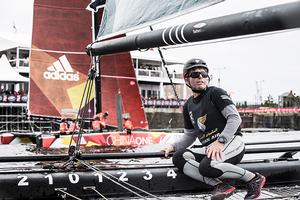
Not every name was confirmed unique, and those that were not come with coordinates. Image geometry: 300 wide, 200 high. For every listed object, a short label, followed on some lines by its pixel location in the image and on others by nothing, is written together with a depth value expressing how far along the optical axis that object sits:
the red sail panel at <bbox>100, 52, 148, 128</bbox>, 20.22
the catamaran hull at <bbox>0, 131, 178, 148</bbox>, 16.02
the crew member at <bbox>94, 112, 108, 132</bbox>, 17.72
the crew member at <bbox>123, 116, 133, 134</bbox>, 16.98
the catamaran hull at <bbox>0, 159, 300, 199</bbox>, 4.35
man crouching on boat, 3.89
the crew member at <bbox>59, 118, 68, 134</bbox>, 17.04
